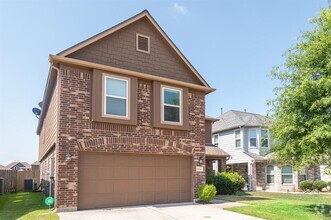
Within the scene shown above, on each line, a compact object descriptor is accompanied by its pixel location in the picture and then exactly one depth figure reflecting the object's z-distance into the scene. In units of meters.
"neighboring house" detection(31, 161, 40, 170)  38.43
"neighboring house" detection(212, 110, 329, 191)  23.73
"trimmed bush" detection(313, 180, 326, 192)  22.17
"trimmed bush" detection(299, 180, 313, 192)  22.48
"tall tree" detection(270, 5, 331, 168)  10.05
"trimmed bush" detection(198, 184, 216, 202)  13.03
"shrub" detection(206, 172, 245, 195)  18.61
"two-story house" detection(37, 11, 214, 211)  10.82
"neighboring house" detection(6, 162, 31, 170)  67.72
